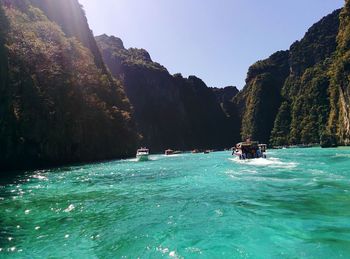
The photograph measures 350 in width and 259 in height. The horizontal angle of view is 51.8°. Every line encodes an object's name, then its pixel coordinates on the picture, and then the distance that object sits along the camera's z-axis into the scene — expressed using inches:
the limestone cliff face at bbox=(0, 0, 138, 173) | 2213.3
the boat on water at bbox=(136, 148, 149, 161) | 3206.2
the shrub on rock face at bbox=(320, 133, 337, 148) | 4827.8
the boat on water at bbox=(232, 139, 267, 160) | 2546.8
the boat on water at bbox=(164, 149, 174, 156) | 5349.4
